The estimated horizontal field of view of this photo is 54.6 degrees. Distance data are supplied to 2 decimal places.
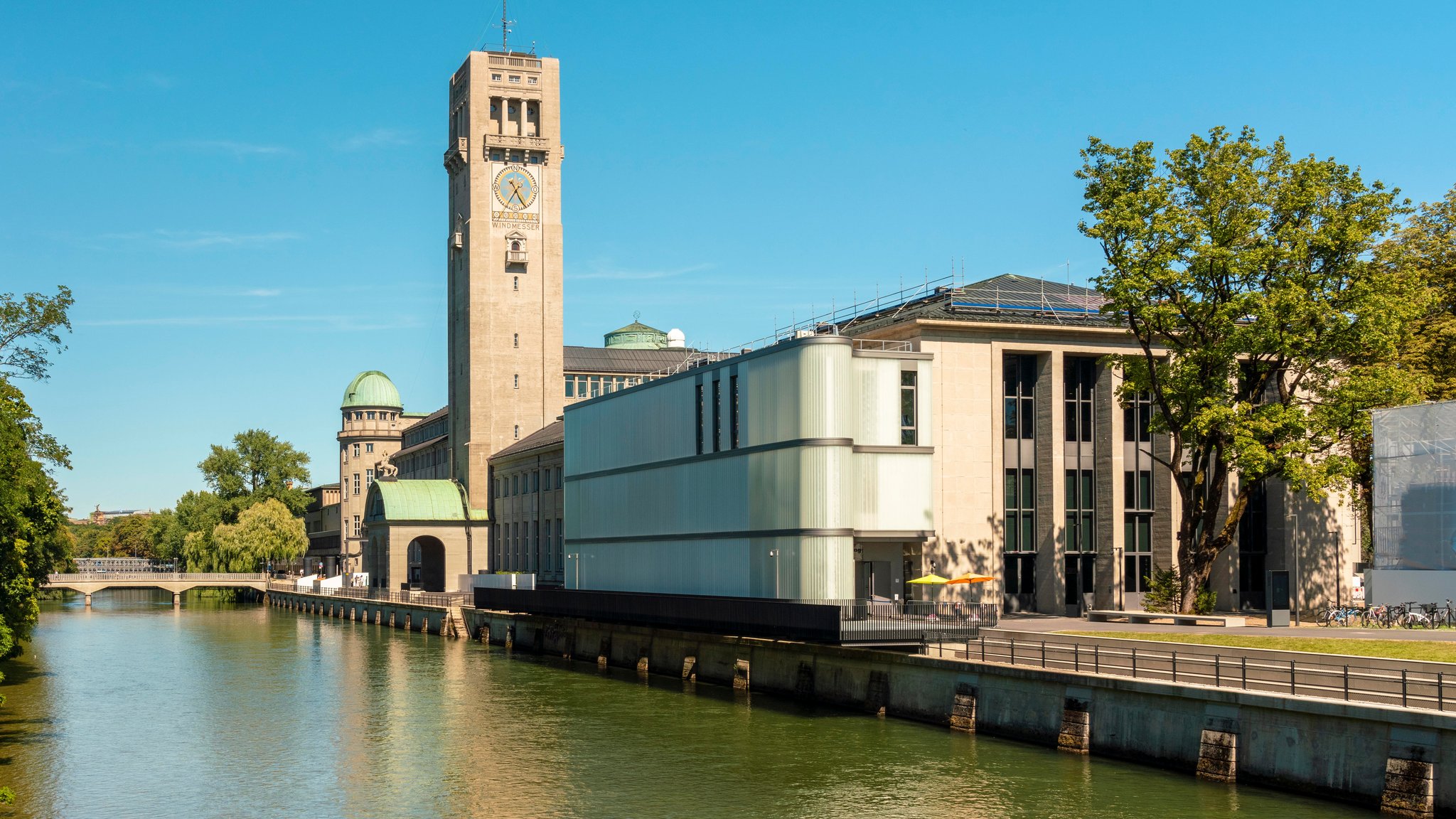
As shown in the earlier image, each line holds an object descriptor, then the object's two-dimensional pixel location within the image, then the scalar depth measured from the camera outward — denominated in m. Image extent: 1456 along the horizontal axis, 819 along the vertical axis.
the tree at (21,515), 43.41
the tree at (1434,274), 63.72
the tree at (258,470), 180.38
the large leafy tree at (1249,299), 54.59
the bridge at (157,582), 150.62
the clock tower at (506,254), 125.06
